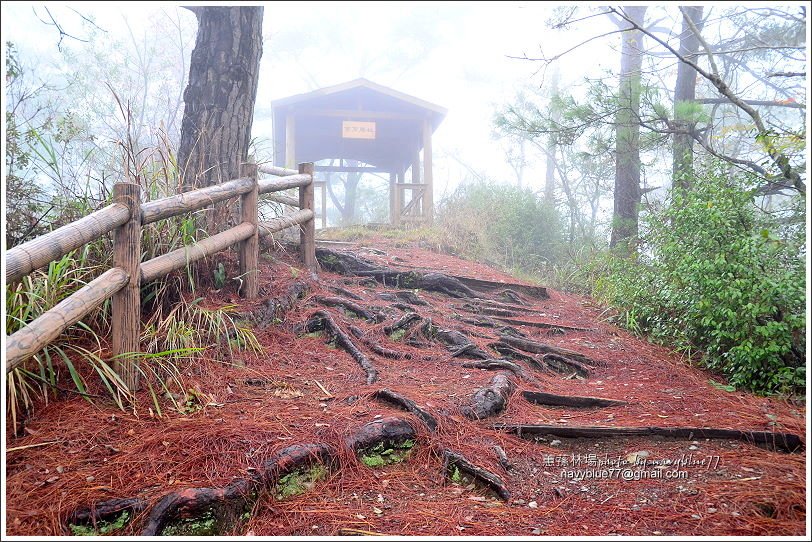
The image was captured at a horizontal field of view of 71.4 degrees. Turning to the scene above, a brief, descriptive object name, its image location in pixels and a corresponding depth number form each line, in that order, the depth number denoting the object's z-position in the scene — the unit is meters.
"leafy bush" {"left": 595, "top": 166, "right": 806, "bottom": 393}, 3.80
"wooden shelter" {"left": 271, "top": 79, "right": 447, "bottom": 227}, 14.49
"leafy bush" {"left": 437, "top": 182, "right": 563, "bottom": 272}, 10.98
